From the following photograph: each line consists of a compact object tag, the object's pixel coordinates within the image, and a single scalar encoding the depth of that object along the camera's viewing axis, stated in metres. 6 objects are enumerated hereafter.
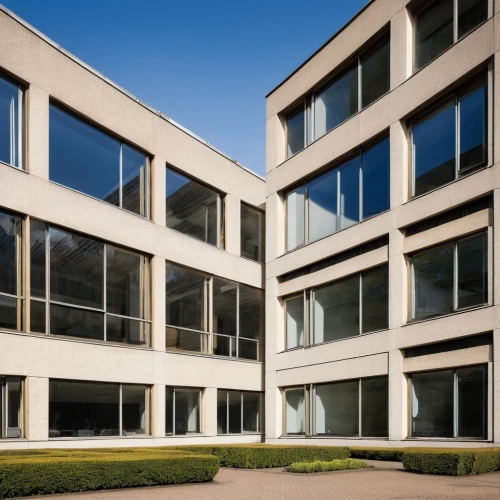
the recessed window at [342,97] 27.33
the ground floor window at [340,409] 25.56
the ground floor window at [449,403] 21.09
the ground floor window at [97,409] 23.50
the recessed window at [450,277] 21.69
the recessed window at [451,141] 22.20
